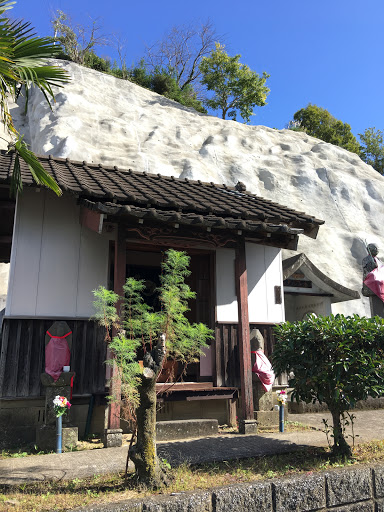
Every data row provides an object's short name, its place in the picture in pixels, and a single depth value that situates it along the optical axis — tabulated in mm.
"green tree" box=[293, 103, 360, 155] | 37906
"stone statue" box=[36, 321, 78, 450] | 6629
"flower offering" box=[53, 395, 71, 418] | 6289
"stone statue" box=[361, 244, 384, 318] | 8212
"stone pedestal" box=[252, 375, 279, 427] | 8391
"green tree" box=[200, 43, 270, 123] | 33281
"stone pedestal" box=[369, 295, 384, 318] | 8219
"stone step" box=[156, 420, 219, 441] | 7141
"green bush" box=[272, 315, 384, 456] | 5387
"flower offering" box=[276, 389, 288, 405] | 7609
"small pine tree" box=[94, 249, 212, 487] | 4512
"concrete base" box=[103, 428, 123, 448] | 6684
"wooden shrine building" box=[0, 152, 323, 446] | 7562
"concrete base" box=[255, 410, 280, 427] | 8367
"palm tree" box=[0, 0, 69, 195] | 5770
